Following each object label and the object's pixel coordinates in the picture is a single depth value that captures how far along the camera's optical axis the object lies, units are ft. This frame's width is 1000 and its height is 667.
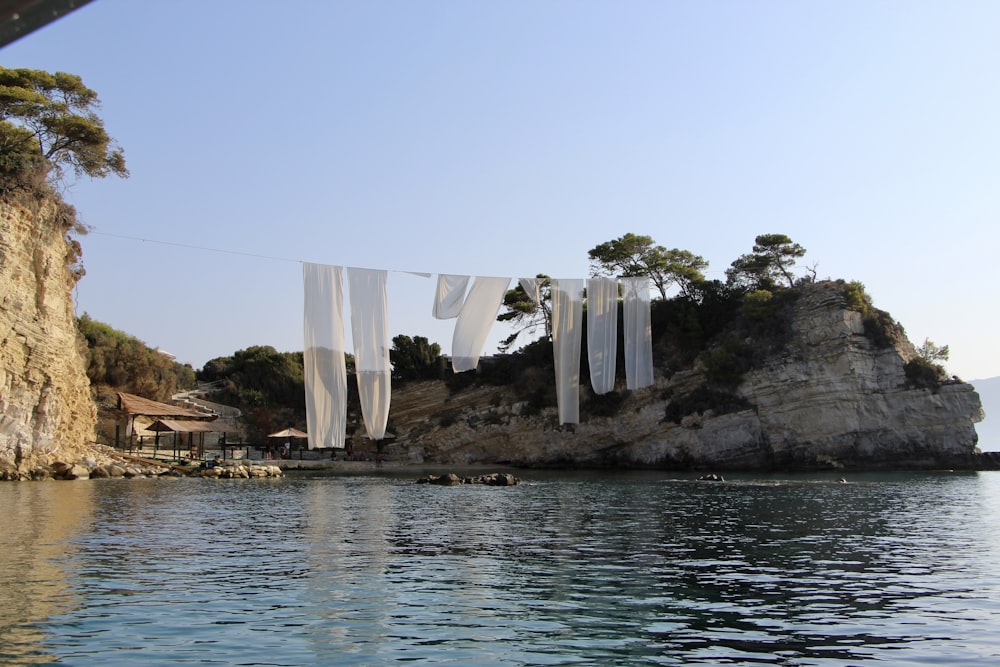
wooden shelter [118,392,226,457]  131.64
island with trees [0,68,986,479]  100.89
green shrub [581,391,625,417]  152.56
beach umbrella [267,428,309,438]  149.48
